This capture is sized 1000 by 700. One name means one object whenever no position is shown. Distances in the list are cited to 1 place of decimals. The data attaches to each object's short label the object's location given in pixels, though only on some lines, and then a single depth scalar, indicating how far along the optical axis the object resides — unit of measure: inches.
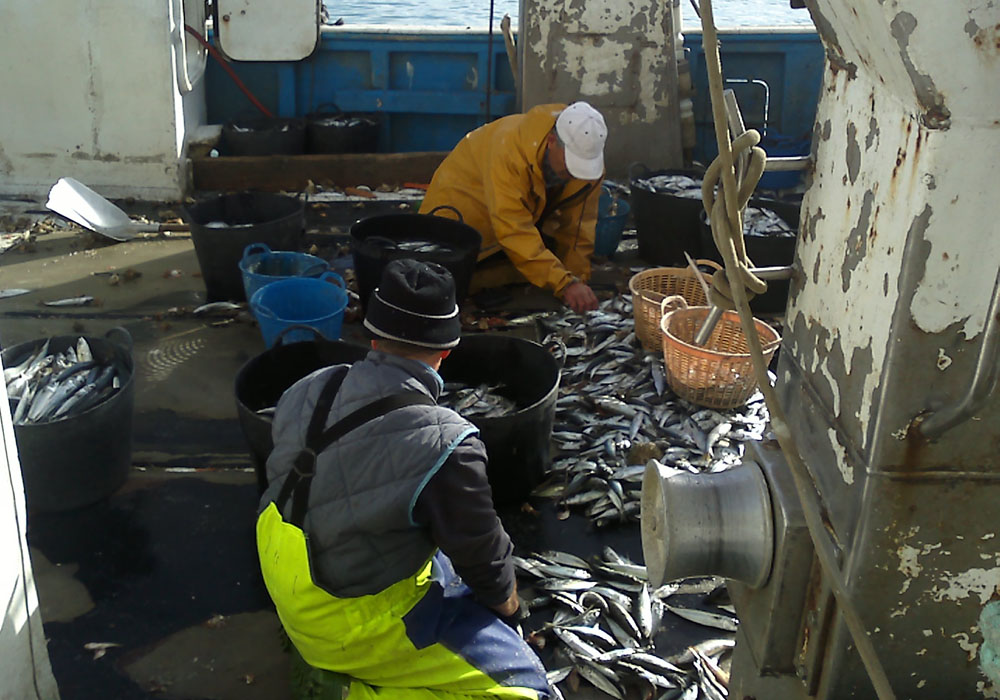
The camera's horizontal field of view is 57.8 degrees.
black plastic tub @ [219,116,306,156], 331.0
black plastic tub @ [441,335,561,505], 153.2
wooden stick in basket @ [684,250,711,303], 191.2
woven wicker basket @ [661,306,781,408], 186.5
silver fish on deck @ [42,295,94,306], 236.2
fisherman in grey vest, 99.9
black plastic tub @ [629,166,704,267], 262.1
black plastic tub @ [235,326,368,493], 161.0
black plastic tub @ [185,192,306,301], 231.5
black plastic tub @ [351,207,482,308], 216.4
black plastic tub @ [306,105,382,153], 338.0
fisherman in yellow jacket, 225.3
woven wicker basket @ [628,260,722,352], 215.8
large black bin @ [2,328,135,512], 145.1
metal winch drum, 77.1
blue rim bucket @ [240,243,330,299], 221.9
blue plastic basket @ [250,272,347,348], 194.9
